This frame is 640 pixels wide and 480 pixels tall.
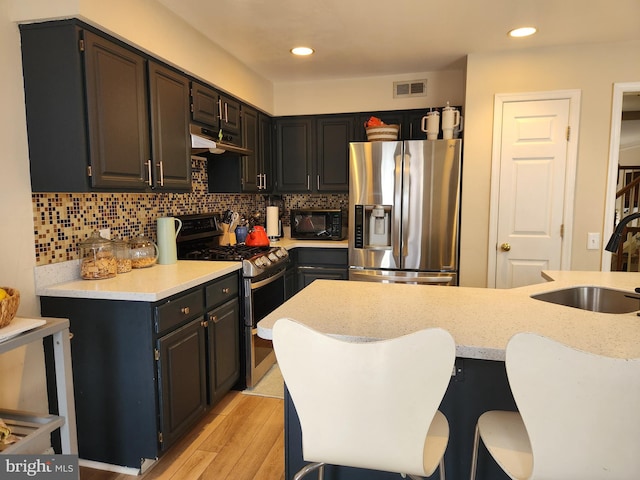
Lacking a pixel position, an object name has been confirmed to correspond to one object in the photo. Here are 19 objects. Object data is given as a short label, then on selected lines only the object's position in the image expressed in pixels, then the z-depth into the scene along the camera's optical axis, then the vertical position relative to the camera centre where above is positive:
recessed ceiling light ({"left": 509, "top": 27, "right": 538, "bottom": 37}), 2.70 +1.12
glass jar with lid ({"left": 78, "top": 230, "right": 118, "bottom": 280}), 2.11 -0.31
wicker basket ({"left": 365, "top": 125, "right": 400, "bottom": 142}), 3.48 +0.57
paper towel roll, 3.95 -0.21
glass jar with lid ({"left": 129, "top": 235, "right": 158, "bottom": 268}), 2.42 -0.31
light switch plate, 3.07 -0.30
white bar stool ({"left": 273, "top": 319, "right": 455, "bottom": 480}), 0.96 -0.47
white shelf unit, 1.48 -0.79
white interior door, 3.09 +0.09
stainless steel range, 2.75 -0.49
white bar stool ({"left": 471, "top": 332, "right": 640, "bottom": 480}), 0.88 -0.46
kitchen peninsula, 1.22 -0.41
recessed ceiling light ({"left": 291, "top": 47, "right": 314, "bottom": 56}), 3.06 +1.13
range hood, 2.67 +0.38
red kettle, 3.31 -0.31
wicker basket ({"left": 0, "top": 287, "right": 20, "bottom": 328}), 1.39 -0.37
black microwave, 3.89 -0.23
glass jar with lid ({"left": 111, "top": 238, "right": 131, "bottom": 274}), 2.28 -0.31
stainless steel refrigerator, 3.25 -0.08
